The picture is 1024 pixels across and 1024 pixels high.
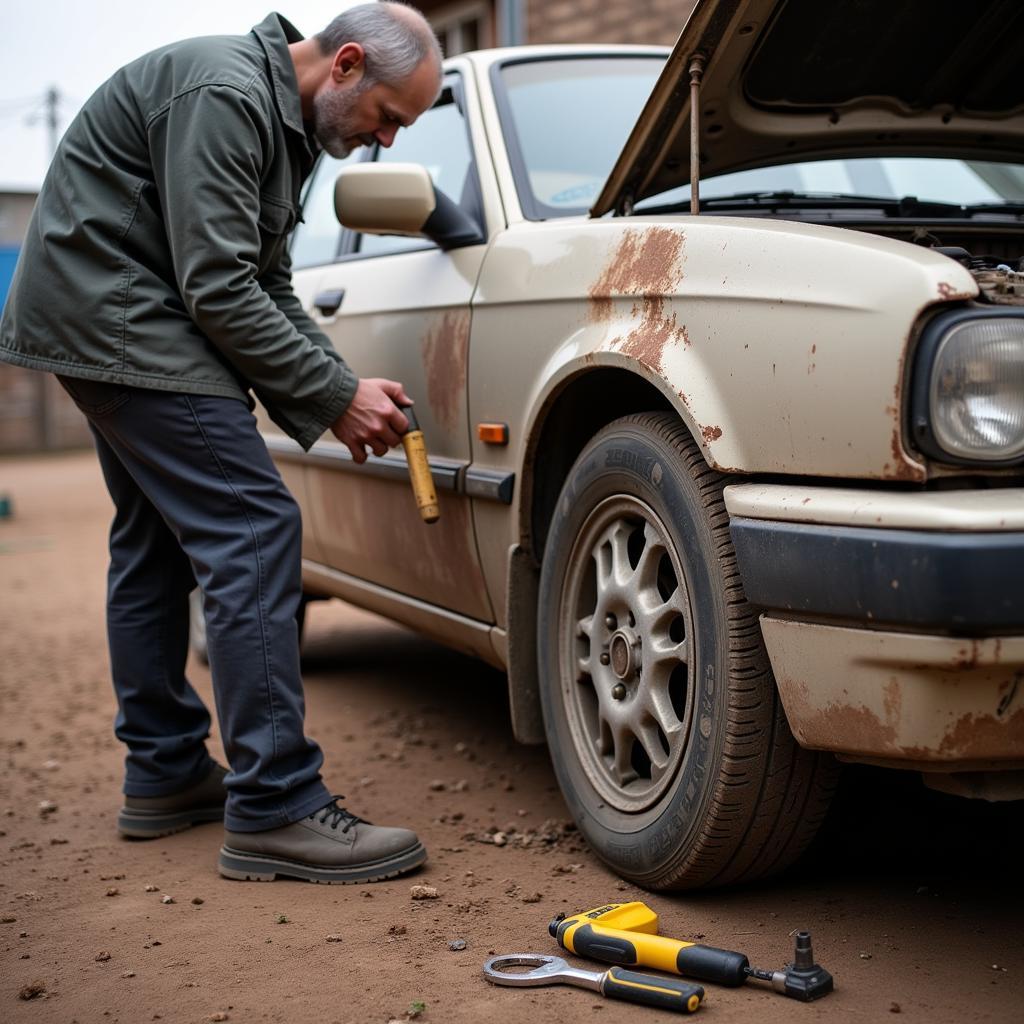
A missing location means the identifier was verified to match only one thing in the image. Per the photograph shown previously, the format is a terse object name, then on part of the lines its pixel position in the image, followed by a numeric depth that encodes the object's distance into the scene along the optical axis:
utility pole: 22.53
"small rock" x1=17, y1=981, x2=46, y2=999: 2.33
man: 2.84
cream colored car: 2.01
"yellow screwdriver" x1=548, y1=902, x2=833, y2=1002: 2.16
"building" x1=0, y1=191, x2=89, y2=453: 22.33
